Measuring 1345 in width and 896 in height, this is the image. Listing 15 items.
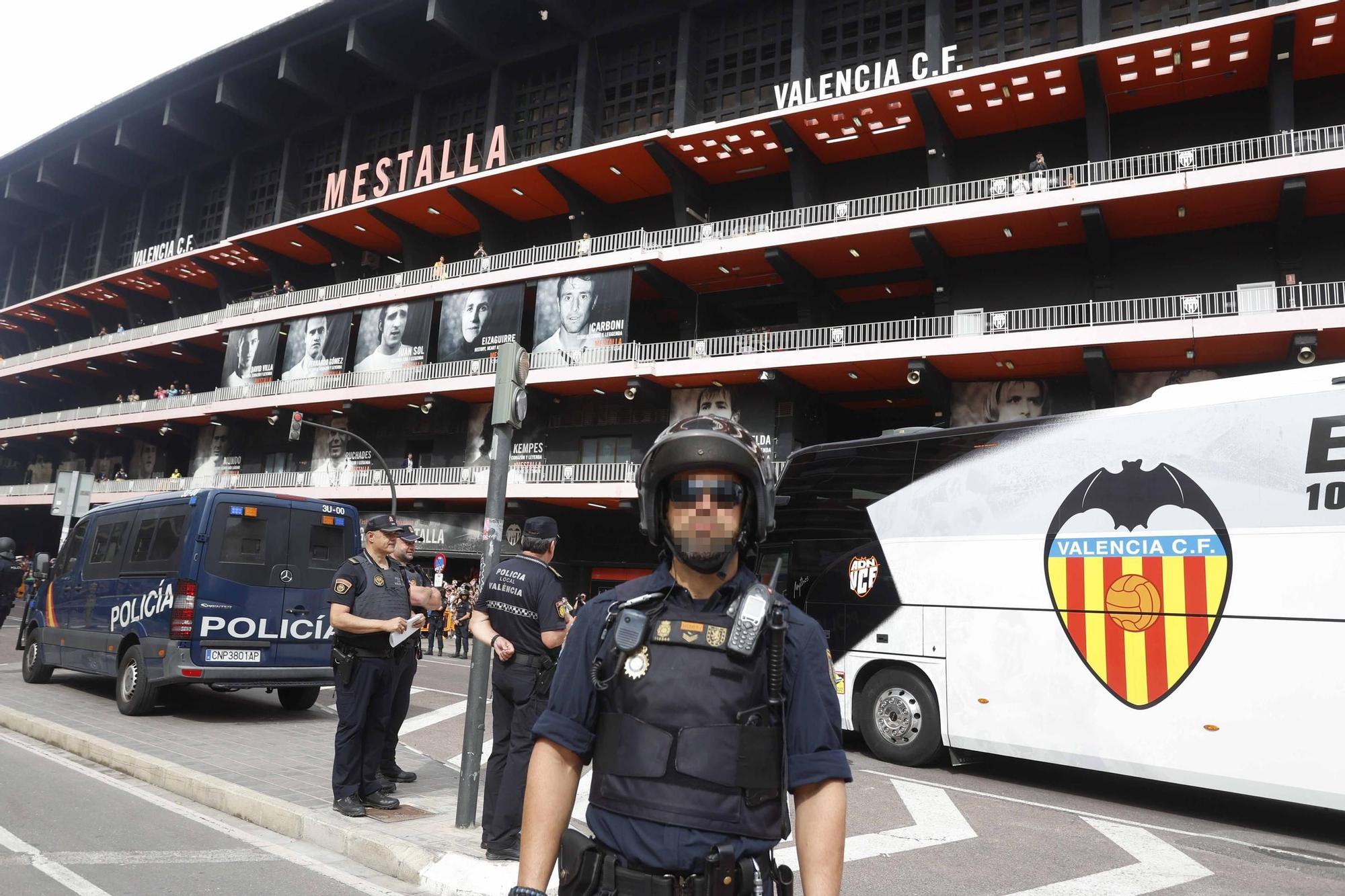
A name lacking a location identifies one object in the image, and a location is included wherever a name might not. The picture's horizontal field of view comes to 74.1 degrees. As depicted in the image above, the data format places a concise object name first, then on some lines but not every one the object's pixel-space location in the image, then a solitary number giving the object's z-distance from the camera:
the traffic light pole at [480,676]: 5.70
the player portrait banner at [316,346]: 35.22
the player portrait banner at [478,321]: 30.47
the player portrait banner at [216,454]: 40.62
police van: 9.54
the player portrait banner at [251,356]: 37.69
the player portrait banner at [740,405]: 26.59
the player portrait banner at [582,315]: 27.89
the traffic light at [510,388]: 6.26
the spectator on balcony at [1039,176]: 21.86
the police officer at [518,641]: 5.33
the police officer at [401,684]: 6.53
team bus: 7.31
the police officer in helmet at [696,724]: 1.93
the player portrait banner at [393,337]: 32.97
